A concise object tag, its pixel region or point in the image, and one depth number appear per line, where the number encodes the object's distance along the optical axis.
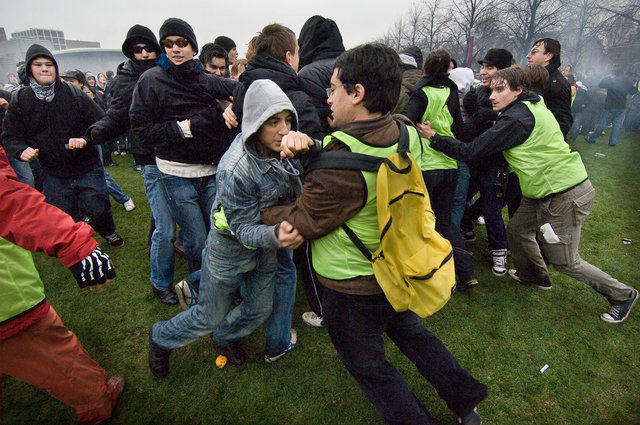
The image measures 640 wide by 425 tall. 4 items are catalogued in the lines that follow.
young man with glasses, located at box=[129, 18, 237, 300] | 2.79
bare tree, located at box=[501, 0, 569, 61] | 19.17
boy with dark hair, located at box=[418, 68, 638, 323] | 2.86
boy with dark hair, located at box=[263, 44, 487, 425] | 1.53
